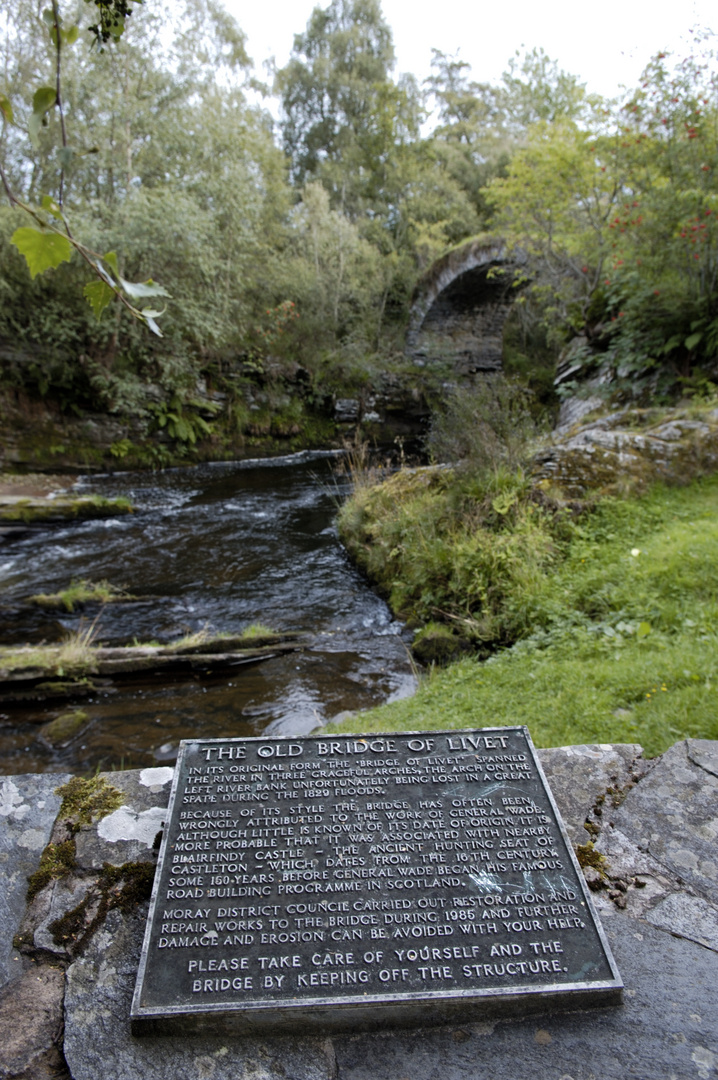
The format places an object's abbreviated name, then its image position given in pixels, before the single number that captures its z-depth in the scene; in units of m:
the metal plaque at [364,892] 1.70
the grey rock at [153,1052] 1.61
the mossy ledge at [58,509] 9.12
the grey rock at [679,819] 2.12
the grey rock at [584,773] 2.37
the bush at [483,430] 6.68
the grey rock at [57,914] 1.90
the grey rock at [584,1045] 1.60
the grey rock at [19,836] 1.96
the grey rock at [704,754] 2.51
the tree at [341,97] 27.52
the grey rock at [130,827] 2.18
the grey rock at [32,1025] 1.60
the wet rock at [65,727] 4.03
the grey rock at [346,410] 18.66
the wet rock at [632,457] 6.13
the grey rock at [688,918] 1.91
